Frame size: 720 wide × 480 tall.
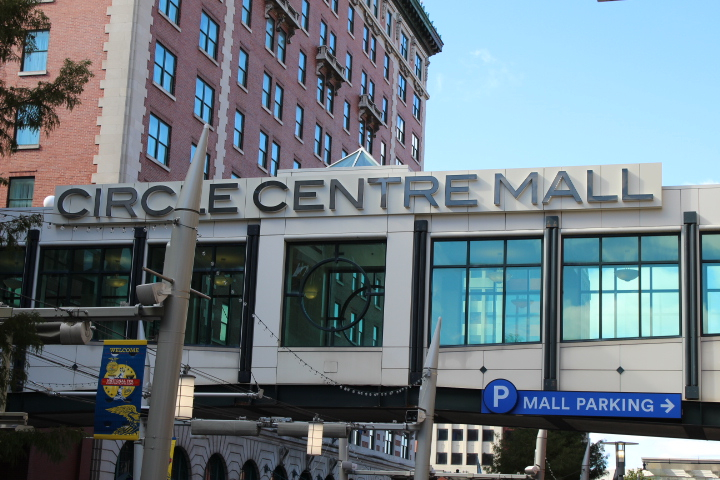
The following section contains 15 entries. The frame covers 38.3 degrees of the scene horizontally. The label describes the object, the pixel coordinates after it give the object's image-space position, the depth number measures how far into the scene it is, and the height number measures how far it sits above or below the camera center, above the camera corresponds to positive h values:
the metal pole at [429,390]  31.95 +0.44
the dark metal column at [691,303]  31.42 +3.48
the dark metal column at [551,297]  32.72 +3.59
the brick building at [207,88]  45.59 +15.87
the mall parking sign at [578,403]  31.42 +0.28
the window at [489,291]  33.66 +3.76
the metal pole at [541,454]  50.09 -2.14
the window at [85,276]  37.38 +3.99
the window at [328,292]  34.91 +3.63
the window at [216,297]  36.09 +3.36
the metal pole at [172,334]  16.74 +0.94
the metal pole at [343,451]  49.27 -2.42
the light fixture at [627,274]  32.91 +4.40
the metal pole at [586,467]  54.97 -2.89
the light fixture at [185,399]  21.53 -0.14
